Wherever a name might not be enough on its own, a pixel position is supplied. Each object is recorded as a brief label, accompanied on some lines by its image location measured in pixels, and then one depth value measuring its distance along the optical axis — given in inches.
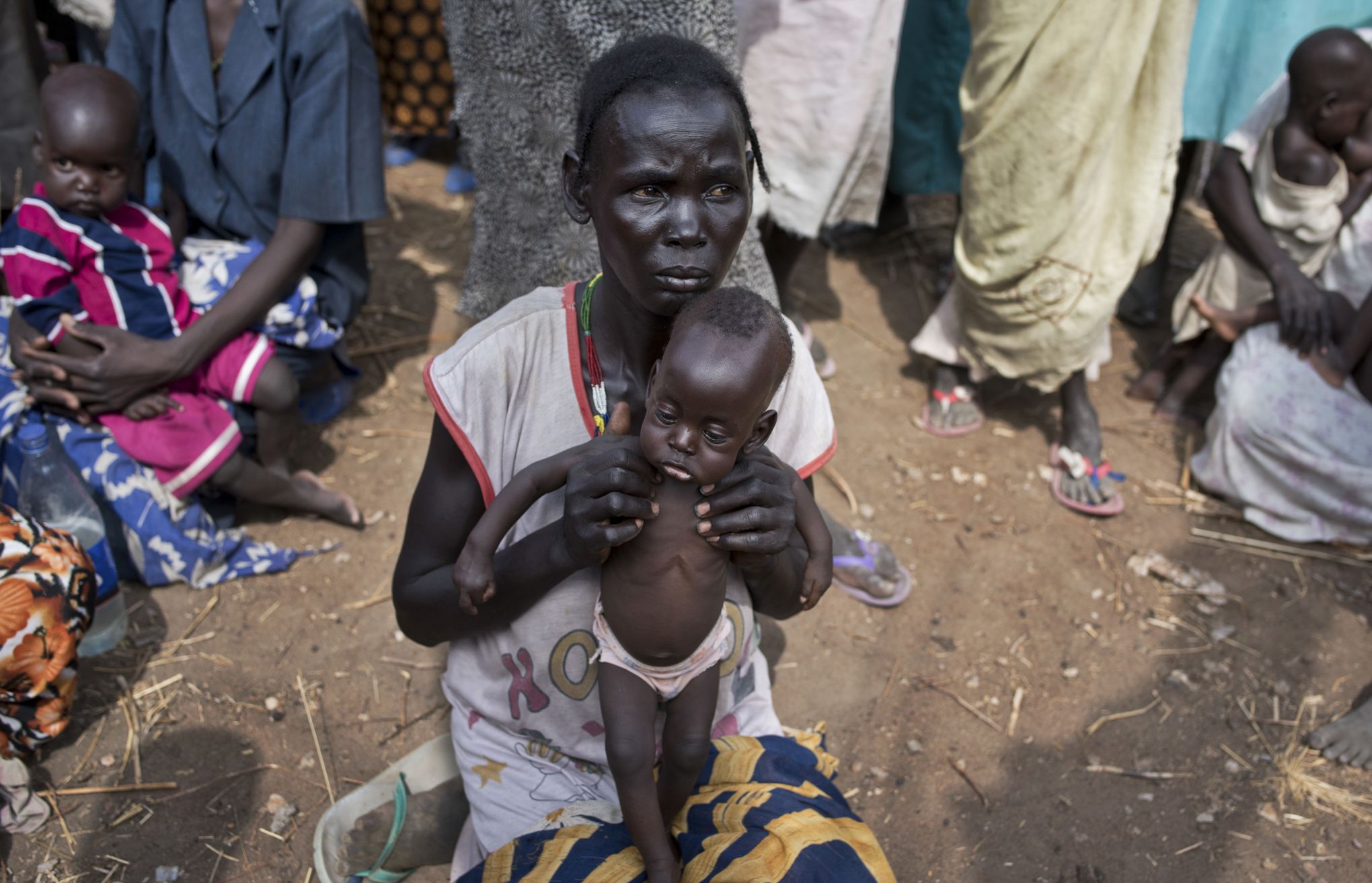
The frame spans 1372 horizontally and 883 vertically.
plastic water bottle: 108.3
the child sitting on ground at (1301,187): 136.9
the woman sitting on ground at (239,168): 114.5
